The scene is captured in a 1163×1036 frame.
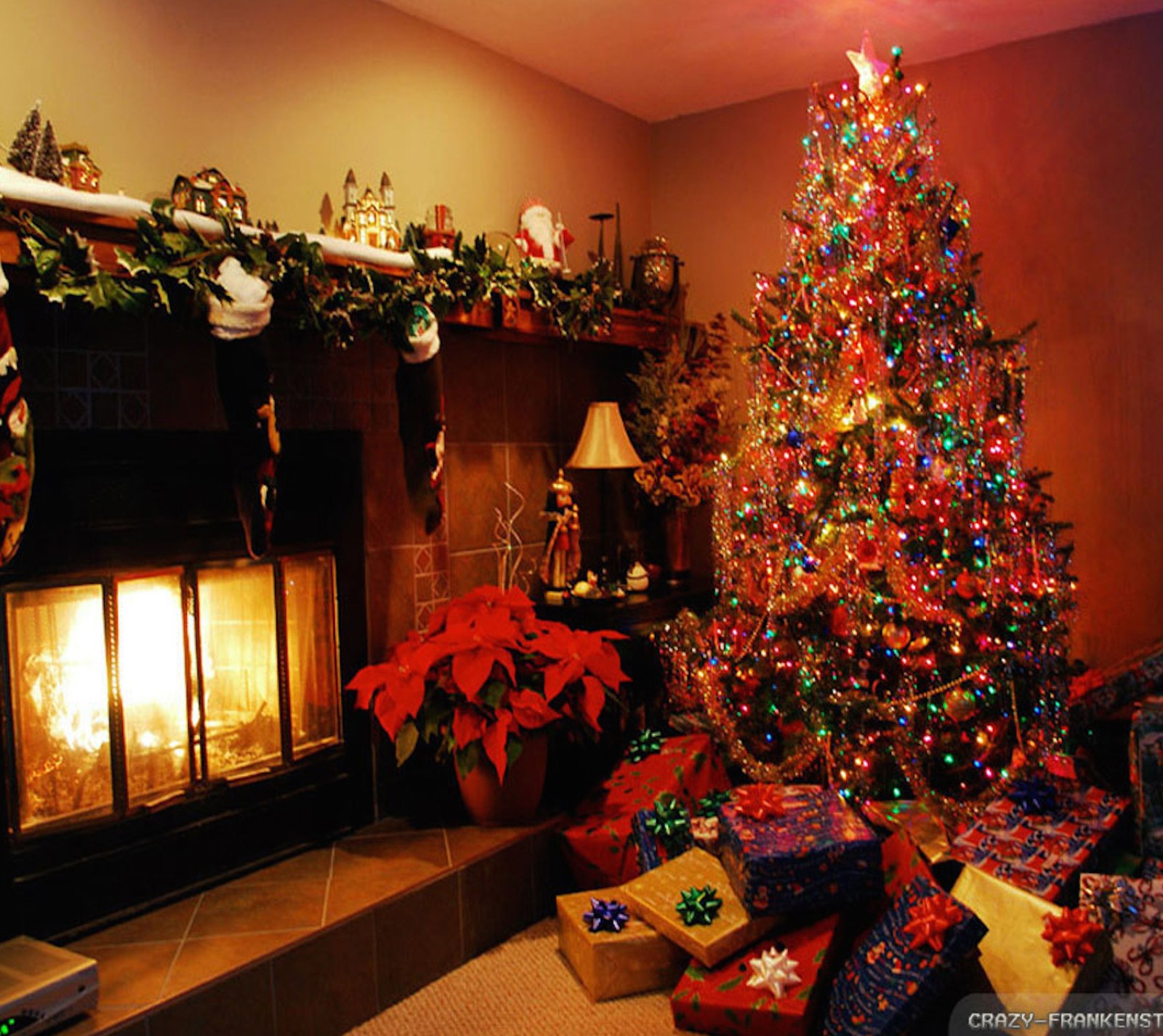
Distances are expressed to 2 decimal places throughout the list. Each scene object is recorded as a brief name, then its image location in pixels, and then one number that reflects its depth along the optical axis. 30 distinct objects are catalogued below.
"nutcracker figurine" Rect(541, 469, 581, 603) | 3.44
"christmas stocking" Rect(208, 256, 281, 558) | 2.21
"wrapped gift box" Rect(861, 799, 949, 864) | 2.49
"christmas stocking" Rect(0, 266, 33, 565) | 1.86
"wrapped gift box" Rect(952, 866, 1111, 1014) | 2.00
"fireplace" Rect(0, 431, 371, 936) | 2.25
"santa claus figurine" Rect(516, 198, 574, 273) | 3.46
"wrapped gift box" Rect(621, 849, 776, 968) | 2.27
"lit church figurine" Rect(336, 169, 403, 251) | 2.81
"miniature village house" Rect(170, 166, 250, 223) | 2.39
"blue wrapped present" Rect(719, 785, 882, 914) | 2.25
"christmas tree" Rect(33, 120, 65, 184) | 2.09
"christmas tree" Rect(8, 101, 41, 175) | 2.08
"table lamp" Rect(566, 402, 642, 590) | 3.48
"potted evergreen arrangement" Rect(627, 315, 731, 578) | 3.67
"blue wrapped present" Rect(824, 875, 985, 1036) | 2.01
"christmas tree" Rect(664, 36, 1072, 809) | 2.76
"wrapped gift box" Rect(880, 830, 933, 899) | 2.37
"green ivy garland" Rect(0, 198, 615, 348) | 1.98
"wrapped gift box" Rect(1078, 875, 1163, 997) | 2.05
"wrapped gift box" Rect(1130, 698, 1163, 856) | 2.53
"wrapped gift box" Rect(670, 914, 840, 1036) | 2.15
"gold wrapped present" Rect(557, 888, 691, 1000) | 2.41
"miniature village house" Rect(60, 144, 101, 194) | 2.17
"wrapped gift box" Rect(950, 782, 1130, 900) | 2.30
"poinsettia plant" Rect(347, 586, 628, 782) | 2.64
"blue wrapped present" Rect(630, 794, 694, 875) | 2.65
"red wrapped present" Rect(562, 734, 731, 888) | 2.77
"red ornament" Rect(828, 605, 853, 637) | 2.86
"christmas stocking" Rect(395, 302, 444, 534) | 2.71
